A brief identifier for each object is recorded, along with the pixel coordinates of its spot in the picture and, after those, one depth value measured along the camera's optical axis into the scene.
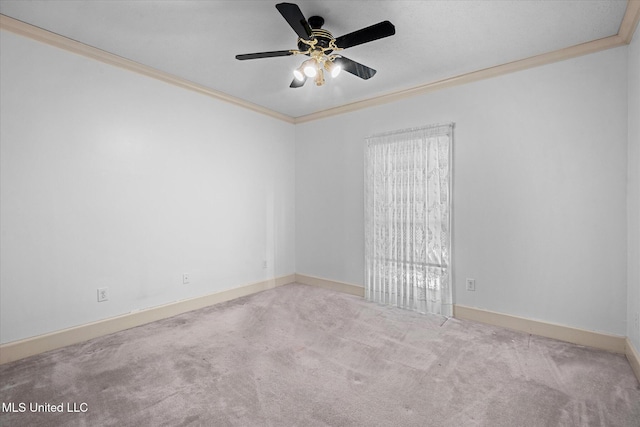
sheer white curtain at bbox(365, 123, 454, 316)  3.51
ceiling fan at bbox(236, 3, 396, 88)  1.99
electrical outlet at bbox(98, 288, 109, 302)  2.94
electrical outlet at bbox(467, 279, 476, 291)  3.36
